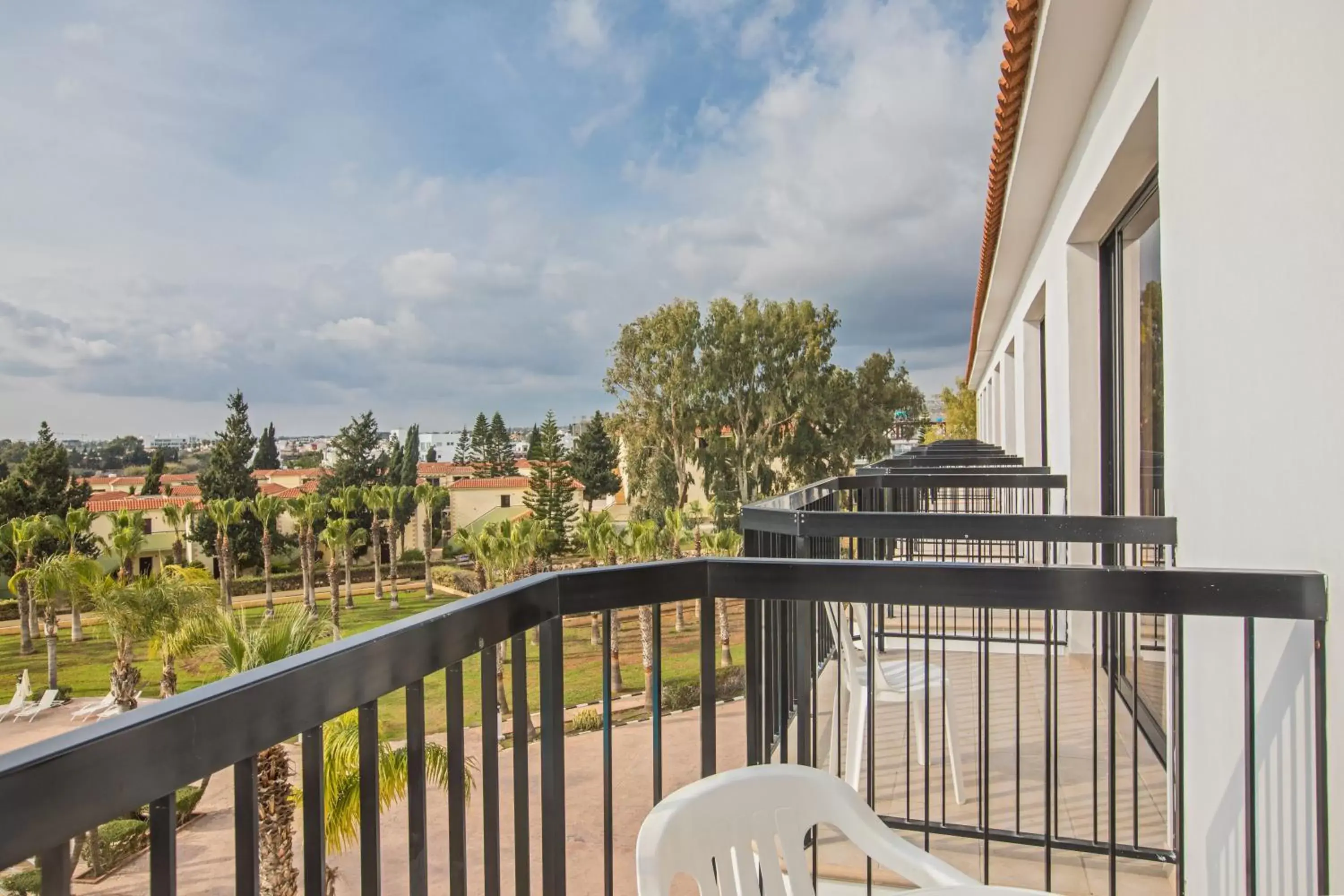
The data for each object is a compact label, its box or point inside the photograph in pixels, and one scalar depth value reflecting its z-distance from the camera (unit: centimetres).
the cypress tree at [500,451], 5428
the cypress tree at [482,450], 5384
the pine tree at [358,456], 5056
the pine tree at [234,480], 4272
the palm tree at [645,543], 2577
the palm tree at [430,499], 4584
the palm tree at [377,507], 4219
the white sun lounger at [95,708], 2331
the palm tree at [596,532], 2572
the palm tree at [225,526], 3919
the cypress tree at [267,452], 5281
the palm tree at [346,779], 647
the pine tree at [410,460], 5319
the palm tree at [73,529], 3553
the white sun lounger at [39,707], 2544
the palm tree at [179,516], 4194
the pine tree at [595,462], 4962
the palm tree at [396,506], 4416
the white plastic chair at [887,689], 262
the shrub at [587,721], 1937
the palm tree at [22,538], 3359
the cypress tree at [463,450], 6053
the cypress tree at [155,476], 4941
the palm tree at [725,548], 2405
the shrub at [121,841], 1515
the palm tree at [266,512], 4069
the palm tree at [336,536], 3478
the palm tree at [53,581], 2833
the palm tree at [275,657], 938
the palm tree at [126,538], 3469
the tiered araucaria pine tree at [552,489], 4272
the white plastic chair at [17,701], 2438
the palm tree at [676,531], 2836
